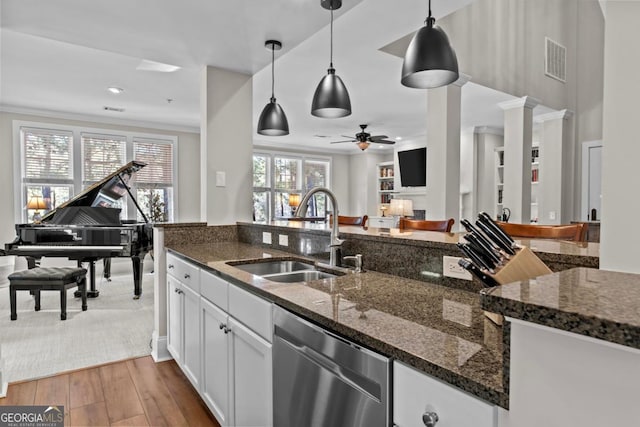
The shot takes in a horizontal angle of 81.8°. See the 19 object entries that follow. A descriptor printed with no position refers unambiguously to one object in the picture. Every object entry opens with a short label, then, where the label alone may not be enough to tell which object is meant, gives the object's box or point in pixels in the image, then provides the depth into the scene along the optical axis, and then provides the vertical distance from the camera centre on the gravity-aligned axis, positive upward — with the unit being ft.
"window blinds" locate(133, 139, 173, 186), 23.13 +2.98
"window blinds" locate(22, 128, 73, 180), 20.02 +2.89
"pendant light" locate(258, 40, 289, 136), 10.22 +2.39
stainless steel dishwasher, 3.06 -1.66
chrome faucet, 6.36 -0.44
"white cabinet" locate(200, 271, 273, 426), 4.84 -2.22
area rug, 9.26 -3.85
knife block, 3.19 -0.56
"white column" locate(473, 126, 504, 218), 24.53 +2.36
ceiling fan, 22.02 +4.04
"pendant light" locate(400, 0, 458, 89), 6.18 +2.61
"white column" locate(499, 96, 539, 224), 16.94 +2.47
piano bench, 12.24 -2.54
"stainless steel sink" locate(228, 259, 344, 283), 6.62 -1.21
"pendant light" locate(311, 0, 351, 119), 8.38 +2.55
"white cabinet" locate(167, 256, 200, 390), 7.27 -2.40
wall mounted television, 26.73 +2.99
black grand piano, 14.69 -1.13
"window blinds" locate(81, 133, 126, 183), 21.63 +3.08
